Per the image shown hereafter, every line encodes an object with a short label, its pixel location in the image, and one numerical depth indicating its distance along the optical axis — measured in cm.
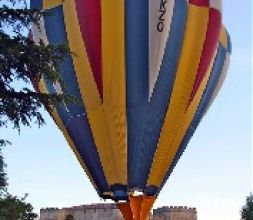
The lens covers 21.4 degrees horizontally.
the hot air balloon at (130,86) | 2217
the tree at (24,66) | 1334
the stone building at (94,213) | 6564
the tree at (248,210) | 4206
